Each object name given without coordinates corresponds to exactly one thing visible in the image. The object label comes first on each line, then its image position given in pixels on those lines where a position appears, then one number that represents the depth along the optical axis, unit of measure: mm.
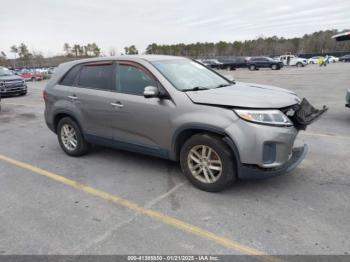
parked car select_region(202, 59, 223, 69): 44875
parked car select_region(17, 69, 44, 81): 34938
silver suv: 3623
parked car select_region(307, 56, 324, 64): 56219
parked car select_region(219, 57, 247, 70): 44406
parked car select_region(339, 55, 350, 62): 57762
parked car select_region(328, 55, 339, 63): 60878
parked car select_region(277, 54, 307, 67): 46625
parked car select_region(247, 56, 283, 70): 38656
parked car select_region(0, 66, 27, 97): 16641
